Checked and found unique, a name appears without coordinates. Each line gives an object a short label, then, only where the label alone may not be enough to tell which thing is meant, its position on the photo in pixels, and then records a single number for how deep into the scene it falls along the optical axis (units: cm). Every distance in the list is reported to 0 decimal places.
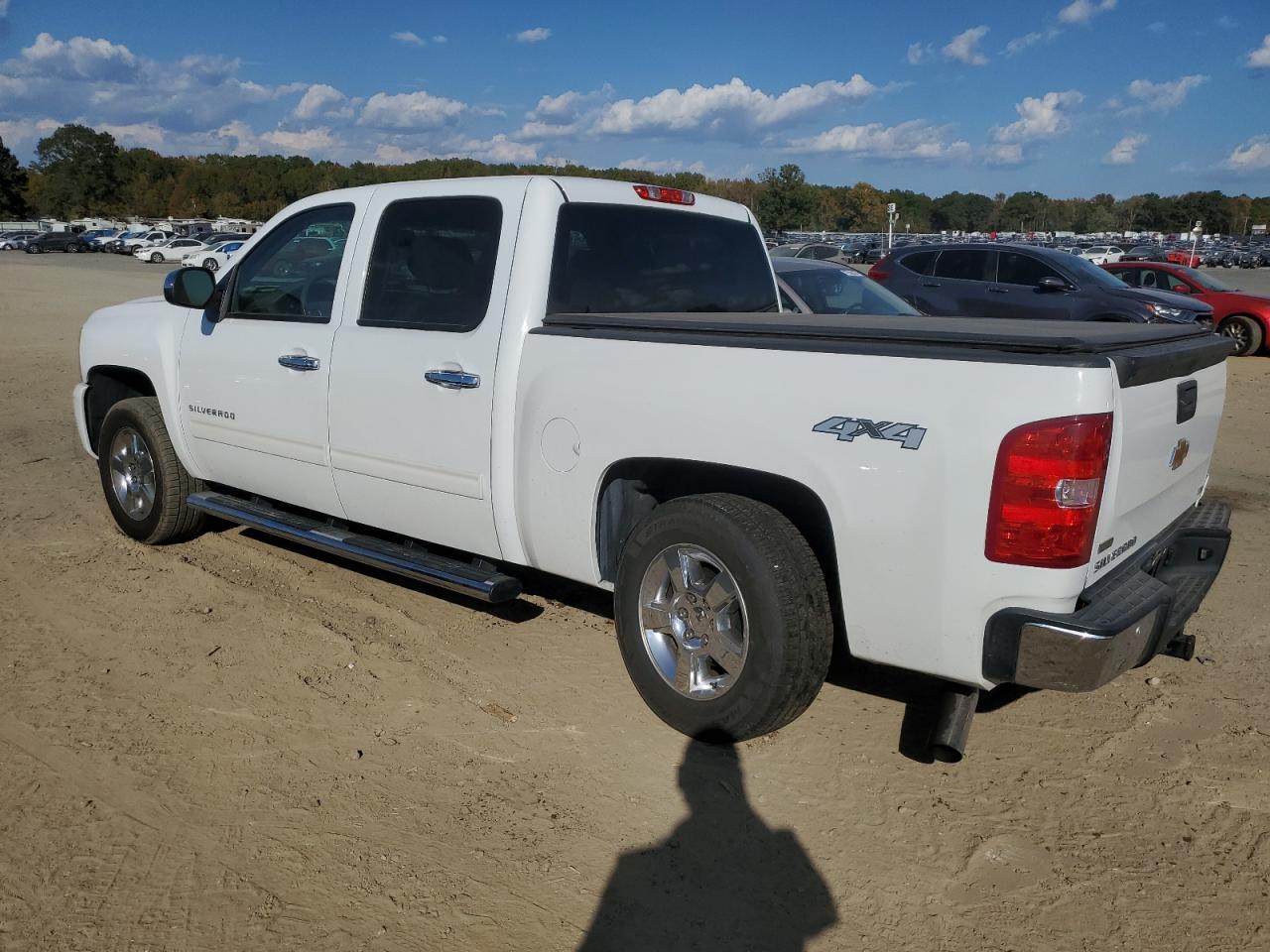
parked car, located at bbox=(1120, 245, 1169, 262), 4362
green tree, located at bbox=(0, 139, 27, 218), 11888
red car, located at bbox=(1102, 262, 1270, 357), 1585
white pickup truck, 299
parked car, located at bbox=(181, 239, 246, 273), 4117
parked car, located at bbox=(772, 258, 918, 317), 902
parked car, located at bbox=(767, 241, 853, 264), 3311
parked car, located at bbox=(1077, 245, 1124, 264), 5145
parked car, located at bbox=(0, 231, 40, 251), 6921
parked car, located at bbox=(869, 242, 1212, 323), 1317
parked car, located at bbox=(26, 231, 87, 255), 6650
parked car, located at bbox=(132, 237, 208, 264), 5260
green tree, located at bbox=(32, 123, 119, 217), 12244
